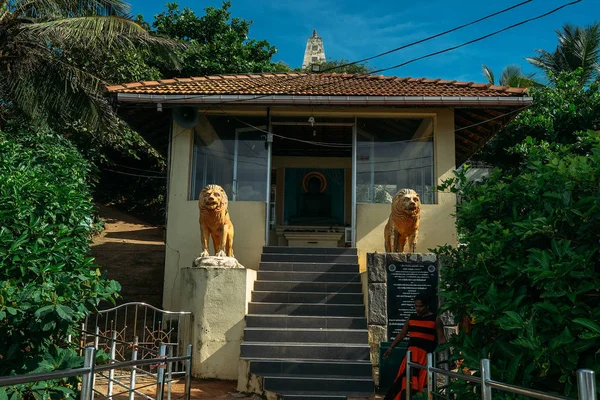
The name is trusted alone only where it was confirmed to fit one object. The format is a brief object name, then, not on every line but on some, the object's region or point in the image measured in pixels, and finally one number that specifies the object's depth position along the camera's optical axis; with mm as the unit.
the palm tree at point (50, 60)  10750
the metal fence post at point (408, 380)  5191
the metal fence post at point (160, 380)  4750
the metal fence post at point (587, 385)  2422
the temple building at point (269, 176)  8414
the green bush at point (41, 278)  4910
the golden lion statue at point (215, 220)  8807
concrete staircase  7160
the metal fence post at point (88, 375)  3241
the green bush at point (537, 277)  3266
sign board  8133
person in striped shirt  5934
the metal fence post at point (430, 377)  4582
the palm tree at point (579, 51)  20469
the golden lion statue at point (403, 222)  8852
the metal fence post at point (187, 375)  5304
